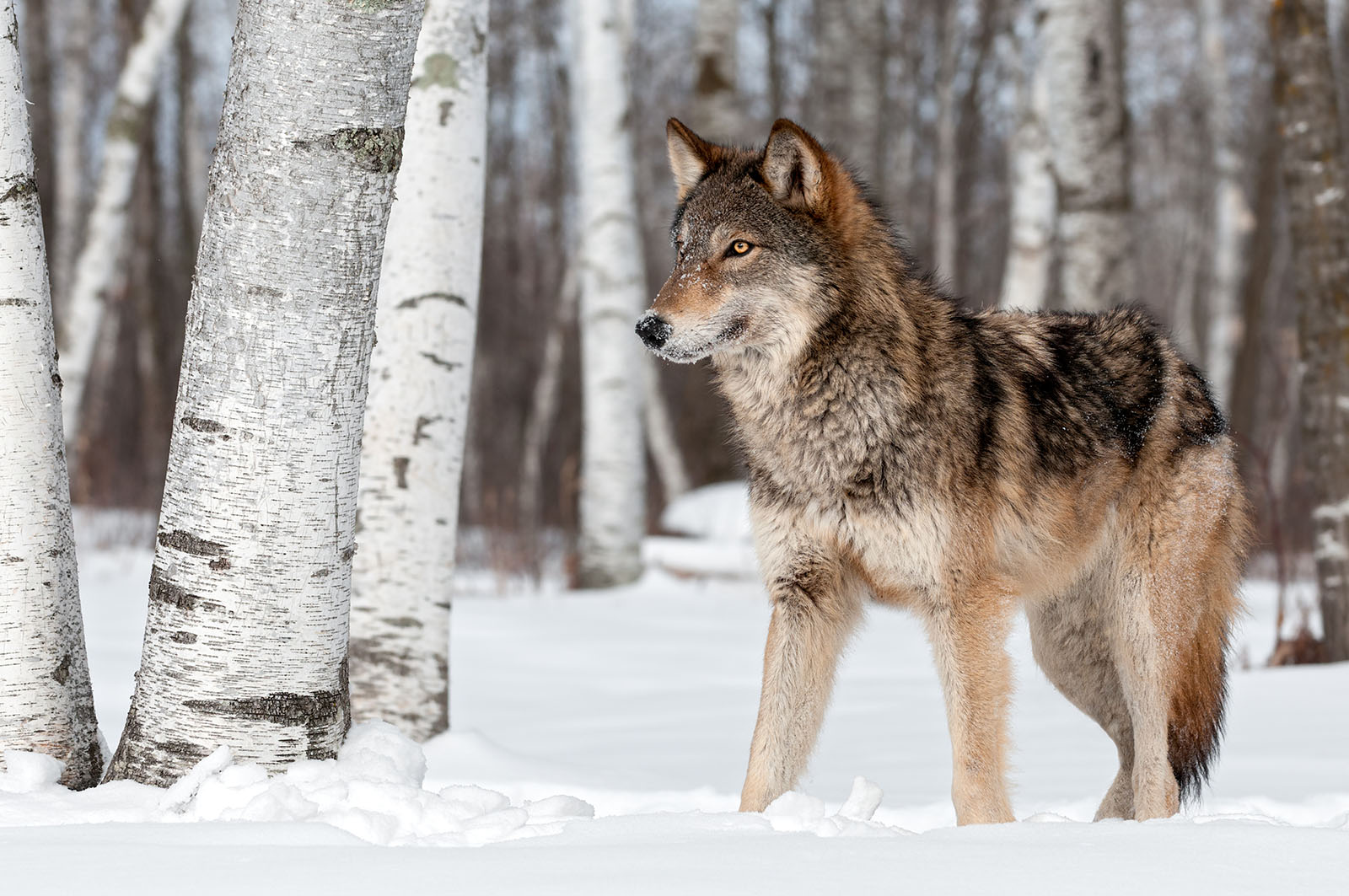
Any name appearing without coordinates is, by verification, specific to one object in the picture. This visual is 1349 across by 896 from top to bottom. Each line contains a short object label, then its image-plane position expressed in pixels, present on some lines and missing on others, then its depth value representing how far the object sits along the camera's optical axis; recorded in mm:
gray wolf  6734
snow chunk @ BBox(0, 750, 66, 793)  5637
